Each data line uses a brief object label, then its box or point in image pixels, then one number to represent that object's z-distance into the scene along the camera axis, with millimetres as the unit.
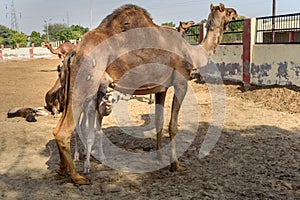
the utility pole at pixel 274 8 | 29328
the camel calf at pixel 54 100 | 8372
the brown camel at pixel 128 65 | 4637
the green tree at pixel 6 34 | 80569
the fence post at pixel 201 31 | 14898
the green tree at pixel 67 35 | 56312
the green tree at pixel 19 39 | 70125
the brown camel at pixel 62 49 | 14844
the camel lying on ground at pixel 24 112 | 8742
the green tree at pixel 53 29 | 95325
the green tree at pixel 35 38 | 73100
